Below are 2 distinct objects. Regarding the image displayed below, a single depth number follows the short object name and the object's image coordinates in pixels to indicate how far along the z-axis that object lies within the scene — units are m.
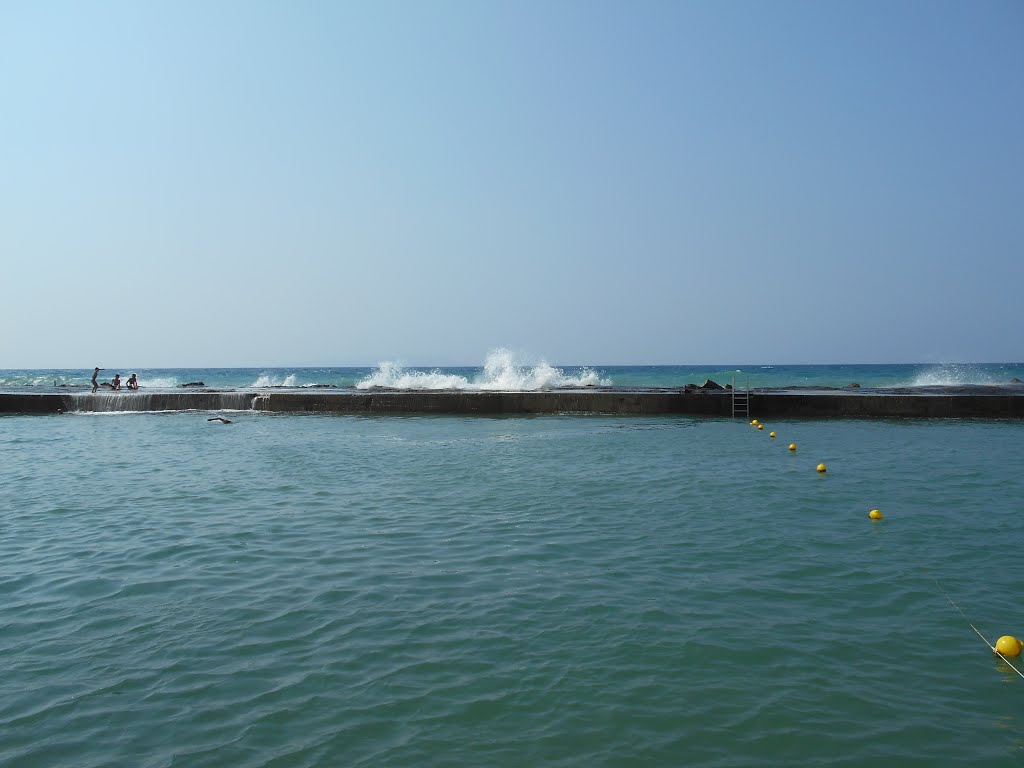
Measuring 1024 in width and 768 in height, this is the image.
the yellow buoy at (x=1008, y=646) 5.03
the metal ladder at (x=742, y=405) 24.28
